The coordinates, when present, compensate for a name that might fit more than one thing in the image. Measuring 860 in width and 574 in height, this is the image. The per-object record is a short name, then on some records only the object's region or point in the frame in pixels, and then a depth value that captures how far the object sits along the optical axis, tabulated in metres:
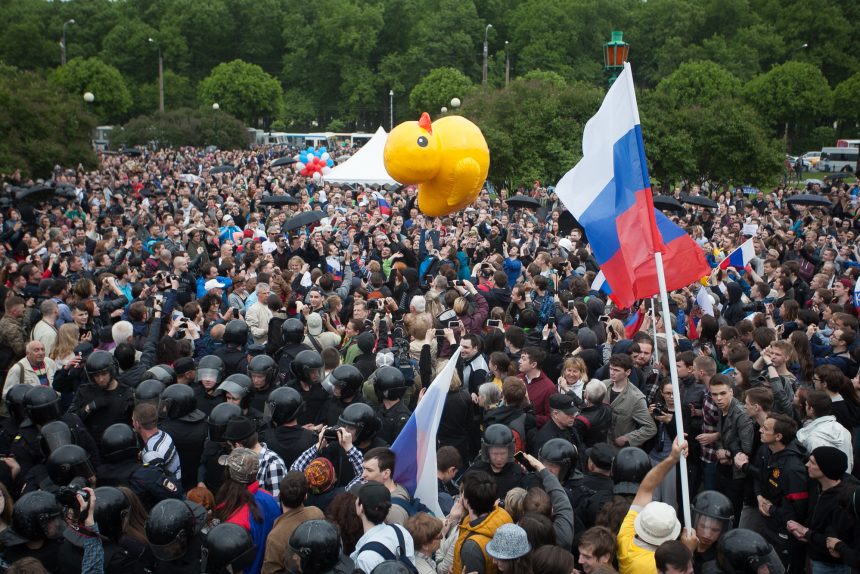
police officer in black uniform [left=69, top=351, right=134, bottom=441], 6.50
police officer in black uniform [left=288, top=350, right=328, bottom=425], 6.64
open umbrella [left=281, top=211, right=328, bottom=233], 15.41
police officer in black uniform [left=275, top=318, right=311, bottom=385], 7.72
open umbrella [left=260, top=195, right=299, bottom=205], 19.17
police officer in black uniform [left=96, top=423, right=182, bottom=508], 5.28
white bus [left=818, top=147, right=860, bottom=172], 47.25
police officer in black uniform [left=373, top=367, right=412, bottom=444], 6.27
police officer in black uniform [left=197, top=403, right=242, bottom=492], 5.74
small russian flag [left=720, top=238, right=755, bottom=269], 11.70
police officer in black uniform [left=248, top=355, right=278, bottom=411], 6.73
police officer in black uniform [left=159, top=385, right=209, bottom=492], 6.08
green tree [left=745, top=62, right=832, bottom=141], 49.38
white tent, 25.38
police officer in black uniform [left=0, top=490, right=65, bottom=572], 4.34
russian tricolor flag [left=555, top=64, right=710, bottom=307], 5.64
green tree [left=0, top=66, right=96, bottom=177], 22.16
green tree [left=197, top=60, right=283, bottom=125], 65.00
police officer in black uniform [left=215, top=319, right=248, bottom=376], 7.59
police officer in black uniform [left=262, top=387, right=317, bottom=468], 5.75
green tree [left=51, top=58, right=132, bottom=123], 56.78
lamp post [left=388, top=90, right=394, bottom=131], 71.62
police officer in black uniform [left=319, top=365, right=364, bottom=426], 6.27
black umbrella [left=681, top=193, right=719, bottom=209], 19.38
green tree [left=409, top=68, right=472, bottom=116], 58.88
